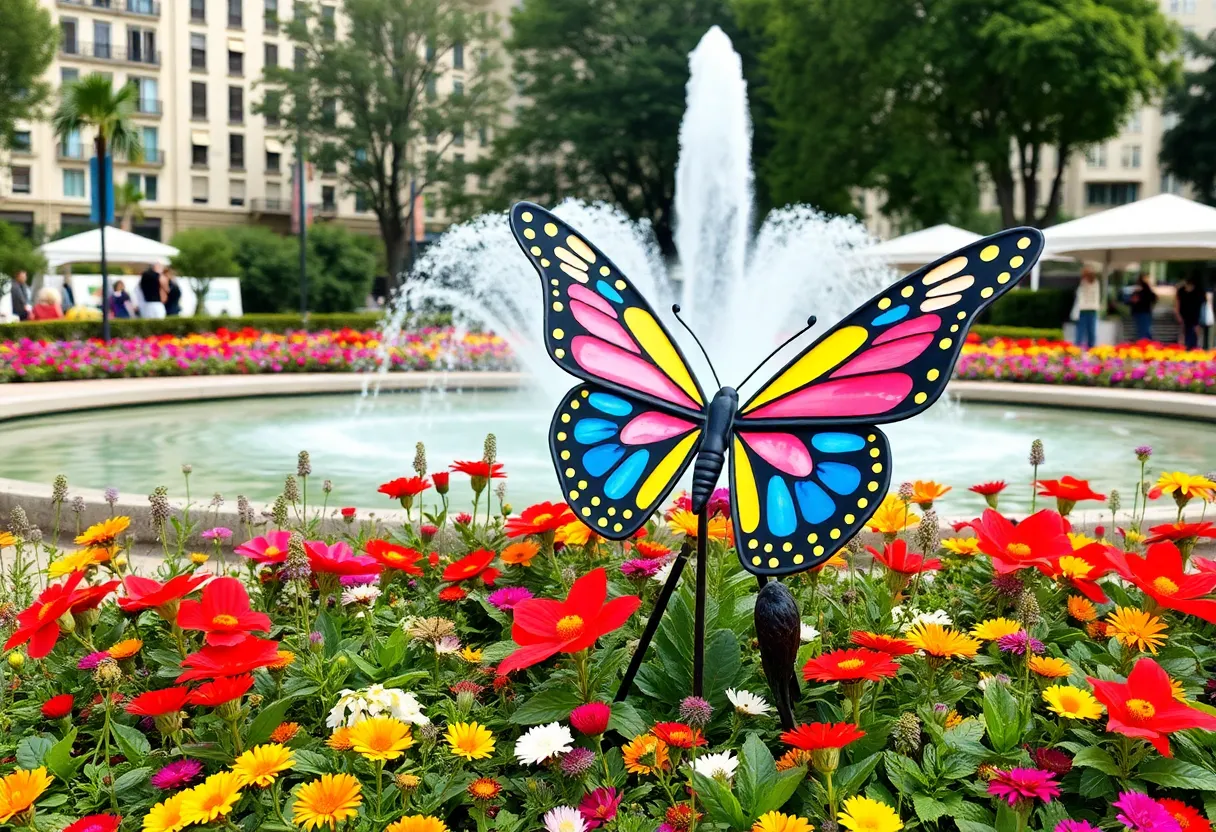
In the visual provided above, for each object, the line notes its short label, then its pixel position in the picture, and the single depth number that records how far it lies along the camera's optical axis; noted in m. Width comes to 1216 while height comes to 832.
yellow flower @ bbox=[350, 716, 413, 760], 1.74
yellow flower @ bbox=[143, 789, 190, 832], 1.67
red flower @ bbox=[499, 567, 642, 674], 1.97
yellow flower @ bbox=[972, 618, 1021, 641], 2.36
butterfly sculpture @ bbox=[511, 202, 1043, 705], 1.94
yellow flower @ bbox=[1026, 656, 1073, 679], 2.14
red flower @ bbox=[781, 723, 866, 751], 1.73
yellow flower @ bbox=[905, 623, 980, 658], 2.09
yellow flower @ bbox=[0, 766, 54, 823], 1.78
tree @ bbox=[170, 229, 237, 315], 31.80
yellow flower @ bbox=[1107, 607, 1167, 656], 2.31
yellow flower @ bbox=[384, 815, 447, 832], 1.69
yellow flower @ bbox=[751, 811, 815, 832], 1.64
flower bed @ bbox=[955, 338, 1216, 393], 13.59
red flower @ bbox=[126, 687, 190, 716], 1.97
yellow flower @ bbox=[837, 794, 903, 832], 1.64
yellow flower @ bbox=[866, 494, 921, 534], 2.92
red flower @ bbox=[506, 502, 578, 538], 2.80
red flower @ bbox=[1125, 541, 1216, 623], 2.29
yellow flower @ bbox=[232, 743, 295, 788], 1.73
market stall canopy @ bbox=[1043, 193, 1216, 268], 17.09
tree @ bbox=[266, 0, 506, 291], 43.19
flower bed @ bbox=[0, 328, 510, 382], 14.20
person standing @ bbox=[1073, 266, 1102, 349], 18.86
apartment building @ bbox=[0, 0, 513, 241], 59.53
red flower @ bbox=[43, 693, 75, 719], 2.21
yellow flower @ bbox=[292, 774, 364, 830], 1.65
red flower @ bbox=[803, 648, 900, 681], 1.90
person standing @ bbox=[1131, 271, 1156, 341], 20.39
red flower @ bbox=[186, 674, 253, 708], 1.94
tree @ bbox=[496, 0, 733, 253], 37.56
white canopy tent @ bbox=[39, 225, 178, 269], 26.33
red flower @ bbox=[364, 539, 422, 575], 2.66
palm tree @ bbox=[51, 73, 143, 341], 17.18
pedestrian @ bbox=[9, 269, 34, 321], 21.98
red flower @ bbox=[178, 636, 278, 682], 2.00
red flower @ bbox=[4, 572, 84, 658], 2.22
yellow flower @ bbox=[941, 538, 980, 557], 3.09
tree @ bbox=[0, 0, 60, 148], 31.55
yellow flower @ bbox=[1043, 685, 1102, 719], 1.95
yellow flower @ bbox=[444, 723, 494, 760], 1.84
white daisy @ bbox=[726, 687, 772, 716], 2.07
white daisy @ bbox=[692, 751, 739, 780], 1.85
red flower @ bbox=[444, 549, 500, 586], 2.64
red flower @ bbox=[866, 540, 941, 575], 2.56
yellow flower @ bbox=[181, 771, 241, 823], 1.67
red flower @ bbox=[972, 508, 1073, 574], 2.54
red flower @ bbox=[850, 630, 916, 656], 2.08
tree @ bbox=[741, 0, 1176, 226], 28.41
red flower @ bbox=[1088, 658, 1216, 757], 1.82
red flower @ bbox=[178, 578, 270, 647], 2.11
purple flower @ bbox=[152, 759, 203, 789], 1.97
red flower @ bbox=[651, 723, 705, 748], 1.82
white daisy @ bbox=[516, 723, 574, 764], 1.85
